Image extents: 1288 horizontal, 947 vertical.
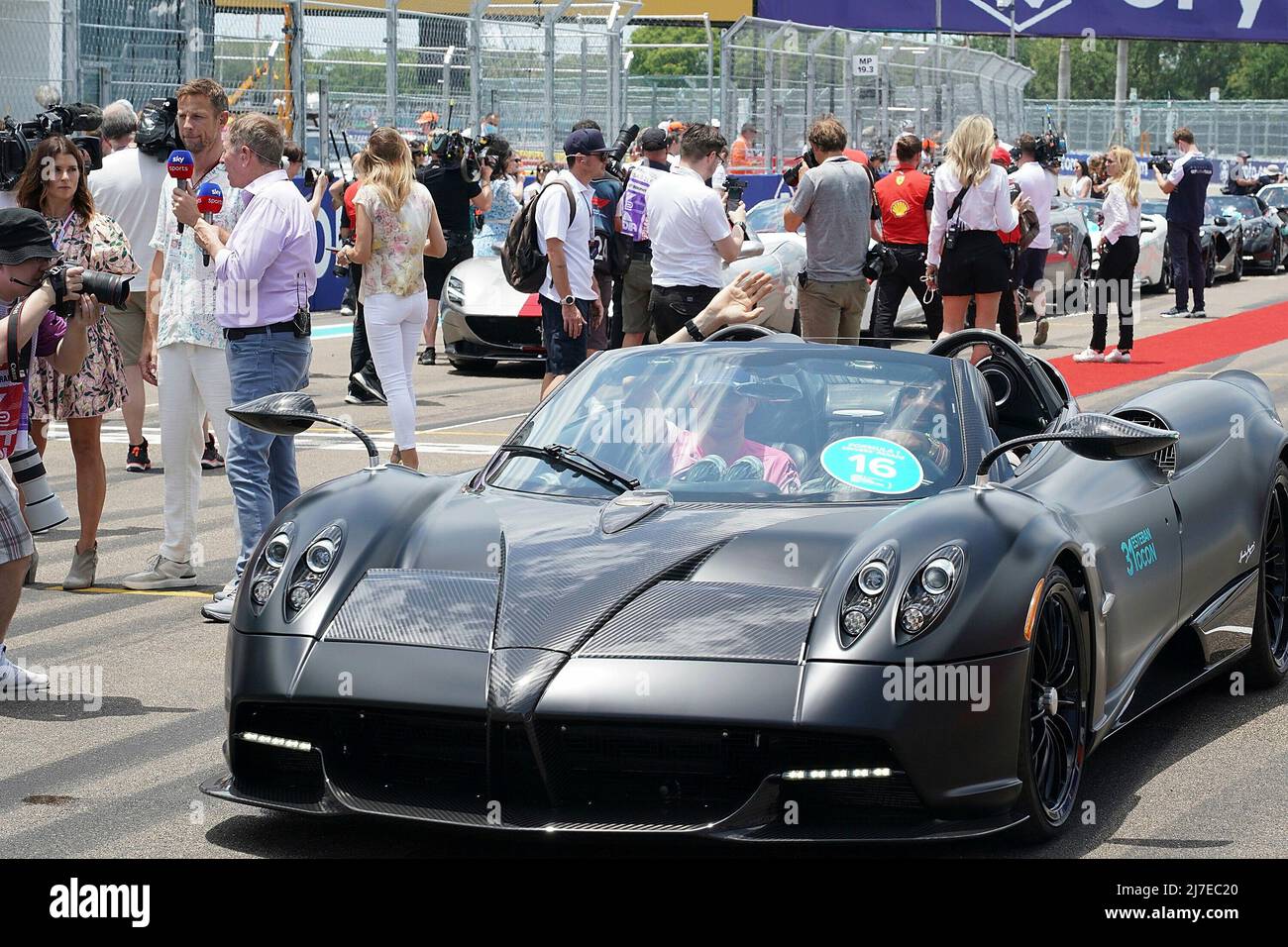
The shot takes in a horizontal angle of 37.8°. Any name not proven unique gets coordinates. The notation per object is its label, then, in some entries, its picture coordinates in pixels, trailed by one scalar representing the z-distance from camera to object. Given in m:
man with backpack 10.55
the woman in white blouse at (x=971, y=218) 13.19
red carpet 15.64
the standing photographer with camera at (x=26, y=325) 6.19
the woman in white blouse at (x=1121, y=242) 16.58
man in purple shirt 7.23
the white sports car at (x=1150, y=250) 24.77
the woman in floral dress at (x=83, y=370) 8.00
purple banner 45.00
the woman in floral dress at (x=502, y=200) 17.84
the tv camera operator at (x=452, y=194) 16.48
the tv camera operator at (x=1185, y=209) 20.17
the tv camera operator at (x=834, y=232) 11.98
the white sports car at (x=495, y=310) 15.59
